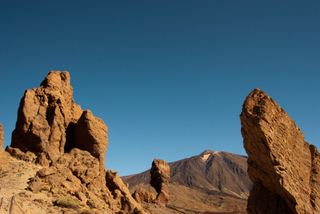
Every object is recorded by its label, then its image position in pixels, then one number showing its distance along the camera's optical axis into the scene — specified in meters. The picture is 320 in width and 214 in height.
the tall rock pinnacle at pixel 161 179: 48.72
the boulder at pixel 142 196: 46.03
